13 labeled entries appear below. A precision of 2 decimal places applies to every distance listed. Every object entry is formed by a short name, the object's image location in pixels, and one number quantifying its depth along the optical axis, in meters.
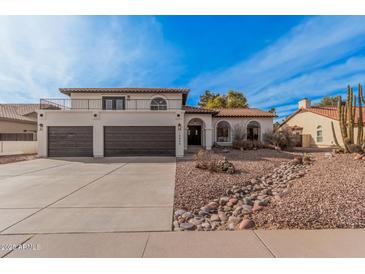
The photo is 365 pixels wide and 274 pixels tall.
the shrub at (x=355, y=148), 10.44
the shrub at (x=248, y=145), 16.53
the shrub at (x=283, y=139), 16.86
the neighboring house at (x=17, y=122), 18.83
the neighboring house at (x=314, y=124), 19.59
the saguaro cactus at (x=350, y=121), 10.91
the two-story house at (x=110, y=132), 13.72
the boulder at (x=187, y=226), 3.55
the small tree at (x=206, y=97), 35.81
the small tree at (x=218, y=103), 30.19
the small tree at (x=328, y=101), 38.41
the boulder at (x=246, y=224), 3.57
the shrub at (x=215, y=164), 7.89
